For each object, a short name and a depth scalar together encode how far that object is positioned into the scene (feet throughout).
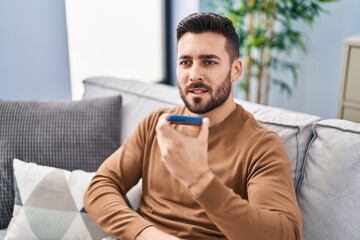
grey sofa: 3.64
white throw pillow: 4.33
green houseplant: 8.18
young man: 3.11
